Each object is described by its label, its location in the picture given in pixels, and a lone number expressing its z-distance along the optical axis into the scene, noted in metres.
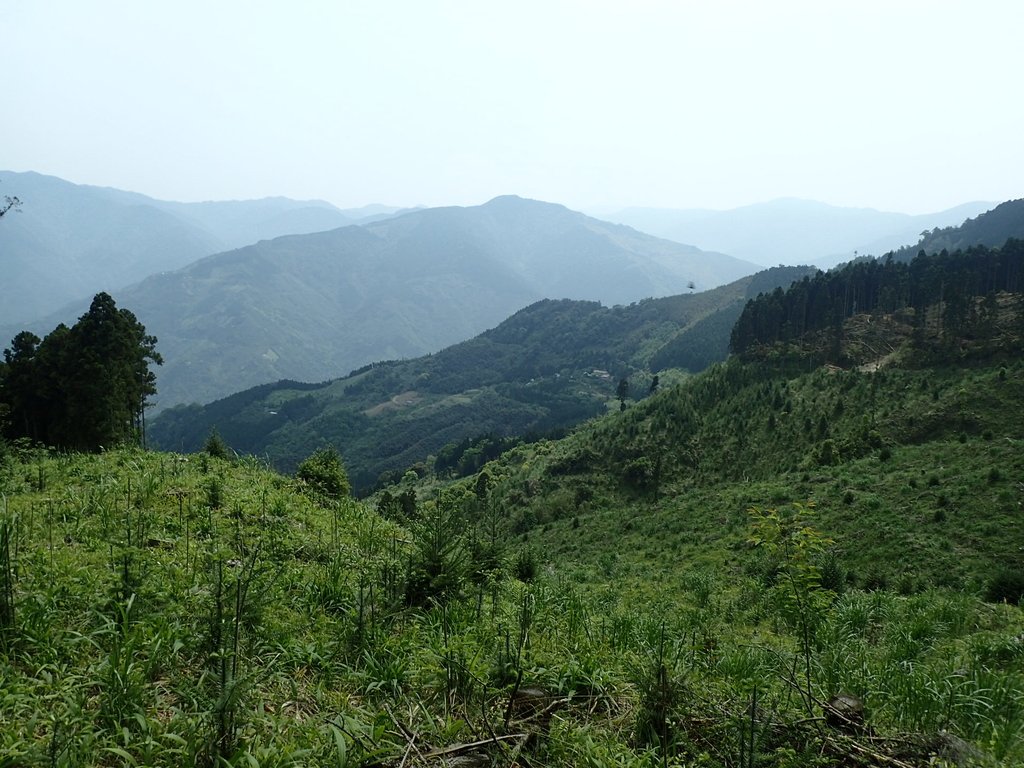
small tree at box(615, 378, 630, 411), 107.80
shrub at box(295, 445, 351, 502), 14.01
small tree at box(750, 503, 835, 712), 7.43
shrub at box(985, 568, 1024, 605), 14.97
